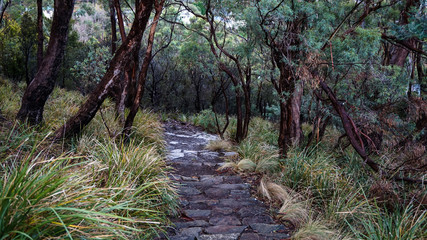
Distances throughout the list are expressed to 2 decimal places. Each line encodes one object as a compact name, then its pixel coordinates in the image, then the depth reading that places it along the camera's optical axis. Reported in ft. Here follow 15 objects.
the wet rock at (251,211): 12.12
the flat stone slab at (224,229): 10.52
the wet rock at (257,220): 11.44
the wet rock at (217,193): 14.01
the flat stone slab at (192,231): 10.16
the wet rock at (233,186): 15.03
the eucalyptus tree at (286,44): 16.01
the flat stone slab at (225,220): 11.24
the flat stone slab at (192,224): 10.85
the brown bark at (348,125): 12.92
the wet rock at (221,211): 12.07
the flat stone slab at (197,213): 11.90
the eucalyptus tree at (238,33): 21.16
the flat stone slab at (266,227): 10.81
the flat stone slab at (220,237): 10.00
